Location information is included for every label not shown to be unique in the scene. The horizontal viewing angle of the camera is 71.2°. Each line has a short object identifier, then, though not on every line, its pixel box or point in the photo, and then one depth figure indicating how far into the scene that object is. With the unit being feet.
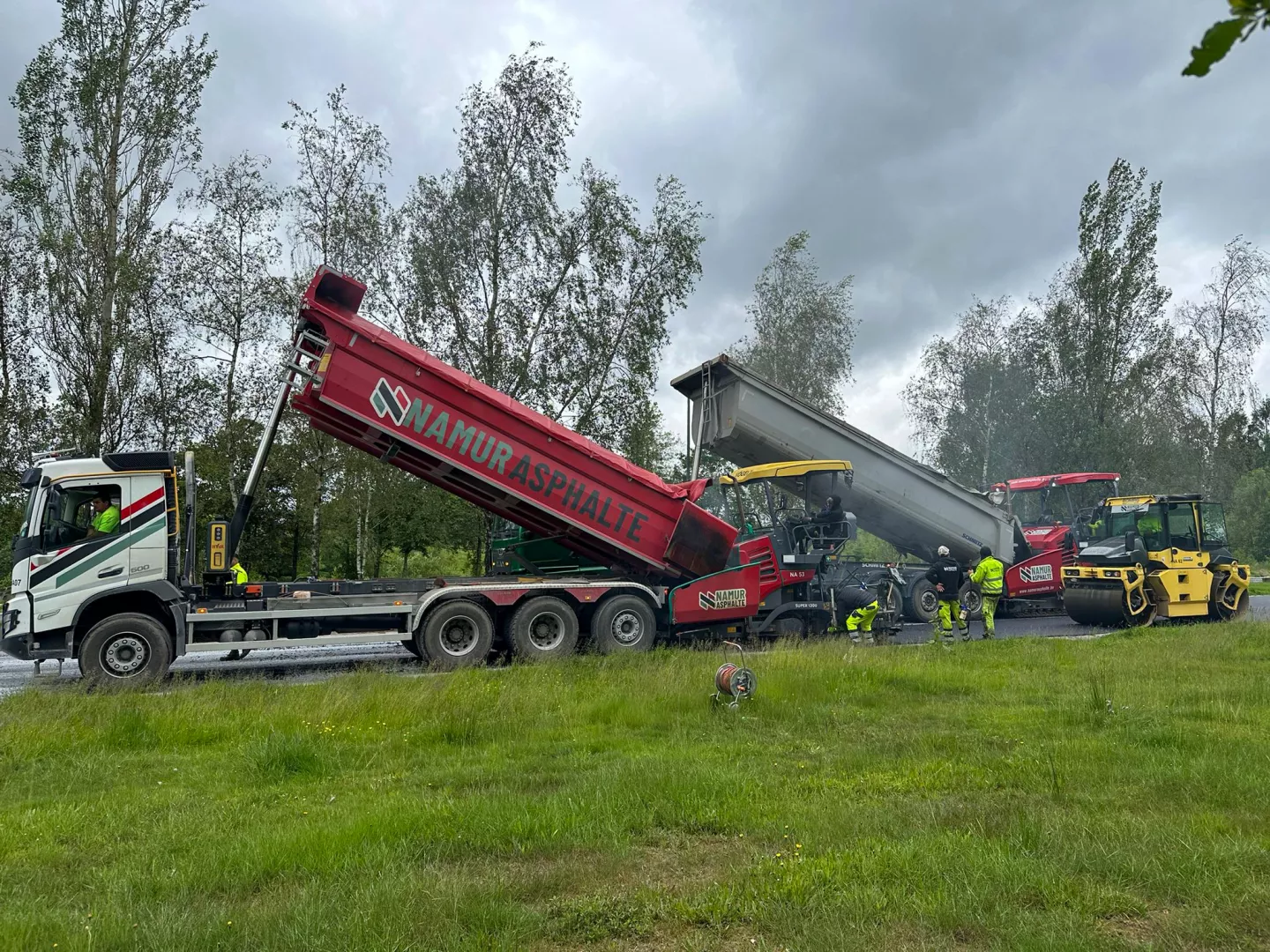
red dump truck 31.19
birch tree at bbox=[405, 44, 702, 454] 66.18
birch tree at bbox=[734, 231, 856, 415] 101.81
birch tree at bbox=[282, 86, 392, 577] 67.41
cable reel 23.85
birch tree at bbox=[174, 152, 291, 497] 67.21
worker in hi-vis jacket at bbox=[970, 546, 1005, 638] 43.73
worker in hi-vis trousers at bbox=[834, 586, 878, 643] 41.39
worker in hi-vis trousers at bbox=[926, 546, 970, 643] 42.34
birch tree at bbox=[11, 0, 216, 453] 63.00
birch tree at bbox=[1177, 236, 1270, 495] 119.55
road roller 49.47
